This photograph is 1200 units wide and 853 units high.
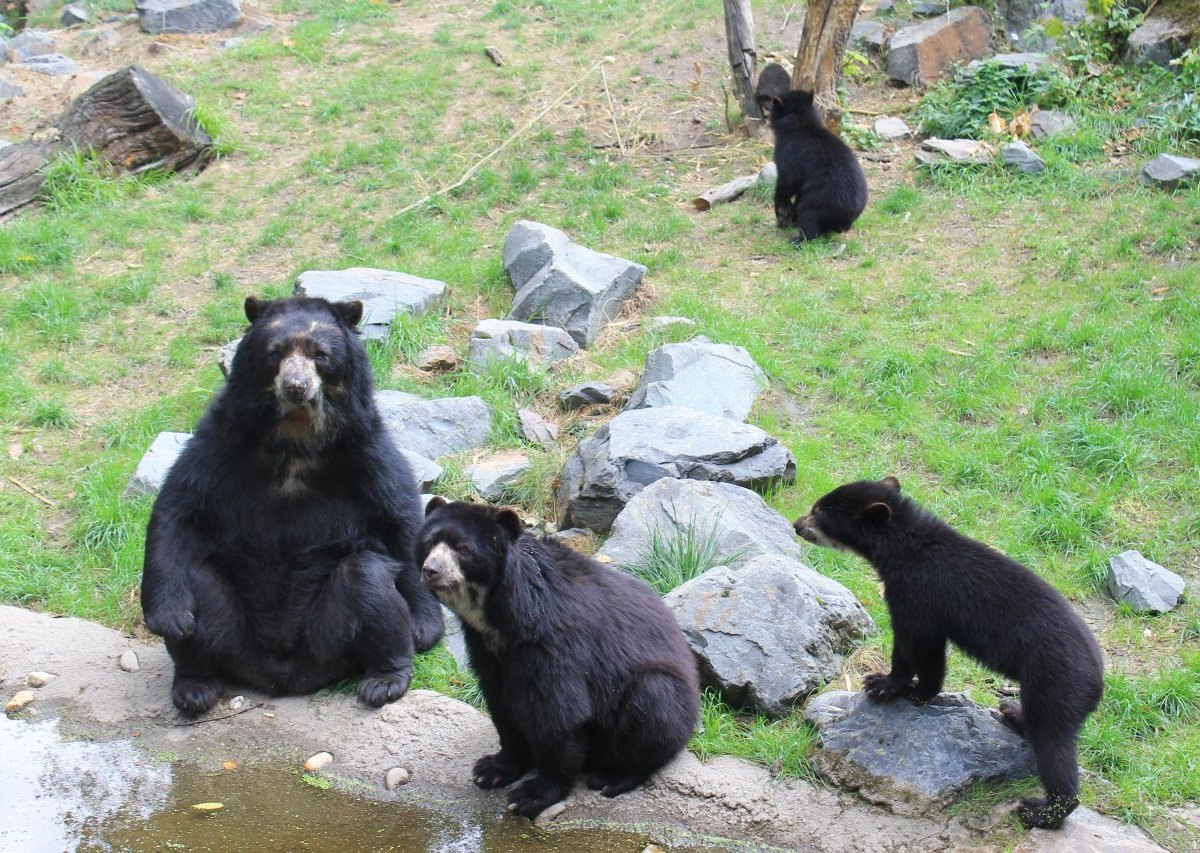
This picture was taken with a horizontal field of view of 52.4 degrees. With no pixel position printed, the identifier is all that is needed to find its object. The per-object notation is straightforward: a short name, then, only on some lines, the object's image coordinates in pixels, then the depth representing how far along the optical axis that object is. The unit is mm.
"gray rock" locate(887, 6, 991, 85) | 12891
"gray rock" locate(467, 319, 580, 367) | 8422
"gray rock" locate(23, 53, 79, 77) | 14312
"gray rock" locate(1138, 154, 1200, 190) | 10203
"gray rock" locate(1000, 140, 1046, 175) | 10828
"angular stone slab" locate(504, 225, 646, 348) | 8977
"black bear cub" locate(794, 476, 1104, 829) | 3957
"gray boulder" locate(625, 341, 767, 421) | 7516
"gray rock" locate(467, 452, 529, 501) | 7043
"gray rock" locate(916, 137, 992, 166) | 11172
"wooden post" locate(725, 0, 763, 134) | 12531
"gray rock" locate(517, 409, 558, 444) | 7648
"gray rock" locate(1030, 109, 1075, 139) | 11477
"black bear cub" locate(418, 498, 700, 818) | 4211
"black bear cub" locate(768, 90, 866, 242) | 10039
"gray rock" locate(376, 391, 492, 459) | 7398
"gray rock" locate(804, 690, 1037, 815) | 4191
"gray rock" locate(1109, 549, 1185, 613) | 5676
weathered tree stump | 11070
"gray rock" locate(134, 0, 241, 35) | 15359
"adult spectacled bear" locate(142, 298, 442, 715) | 5043
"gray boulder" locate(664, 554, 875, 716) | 4957
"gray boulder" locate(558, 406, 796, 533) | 6602
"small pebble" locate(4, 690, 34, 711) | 5109
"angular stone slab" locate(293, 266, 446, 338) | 8656
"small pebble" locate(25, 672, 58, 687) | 5238
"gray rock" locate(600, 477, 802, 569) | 5926
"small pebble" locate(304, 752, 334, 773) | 4633
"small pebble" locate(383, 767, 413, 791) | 4512
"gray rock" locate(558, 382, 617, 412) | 8016
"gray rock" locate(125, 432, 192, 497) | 6836
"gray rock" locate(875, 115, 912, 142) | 12109
